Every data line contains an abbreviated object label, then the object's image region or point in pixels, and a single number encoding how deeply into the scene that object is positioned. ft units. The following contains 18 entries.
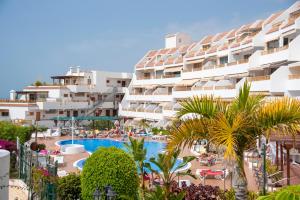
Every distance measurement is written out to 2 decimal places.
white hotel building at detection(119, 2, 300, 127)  92.02
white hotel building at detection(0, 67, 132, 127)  157.58
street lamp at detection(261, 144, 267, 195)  38.16
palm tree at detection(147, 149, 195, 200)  39.55
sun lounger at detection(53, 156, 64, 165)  81.50
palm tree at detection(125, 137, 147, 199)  51.65
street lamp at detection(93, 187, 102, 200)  30.80
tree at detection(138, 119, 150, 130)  155.06
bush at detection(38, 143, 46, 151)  91.80
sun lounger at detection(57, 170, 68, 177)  68.13
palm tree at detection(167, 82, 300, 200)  26.78
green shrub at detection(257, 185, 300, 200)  14.69
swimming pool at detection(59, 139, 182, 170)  114.62
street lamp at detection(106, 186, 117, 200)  31.01
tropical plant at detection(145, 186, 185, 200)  35.56
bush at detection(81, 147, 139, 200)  38.11
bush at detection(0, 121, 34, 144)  82.74
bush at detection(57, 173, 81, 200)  43.73
